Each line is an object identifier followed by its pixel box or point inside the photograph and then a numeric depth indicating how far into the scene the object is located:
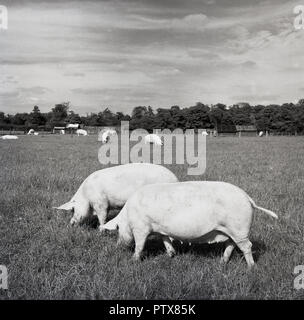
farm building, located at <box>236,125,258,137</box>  81.50
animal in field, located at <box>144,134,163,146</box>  33.02
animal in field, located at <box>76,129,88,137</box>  71.06
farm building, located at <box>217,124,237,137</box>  80.81
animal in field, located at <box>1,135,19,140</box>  46.72
